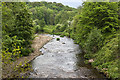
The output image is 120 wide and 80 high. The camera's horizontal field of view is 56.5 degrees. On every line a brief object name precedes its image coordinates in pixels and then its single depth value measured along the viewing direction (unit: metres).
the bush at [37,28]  46.63
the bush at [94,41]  13.35
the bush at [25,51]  15.03
